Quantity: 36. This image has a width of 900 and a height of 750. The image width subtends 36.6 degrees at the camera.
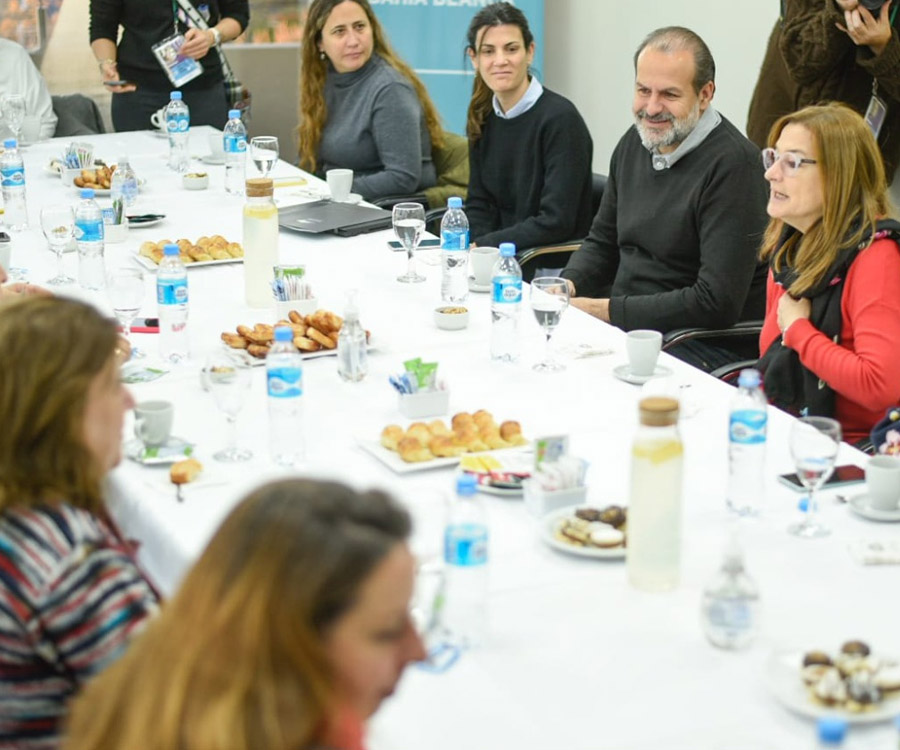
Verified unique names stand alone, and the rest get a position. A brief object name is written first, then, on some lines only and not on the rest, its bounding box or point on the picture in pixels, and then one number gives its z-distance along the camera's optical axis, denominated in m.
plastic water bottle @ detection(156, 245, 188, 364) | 2.64
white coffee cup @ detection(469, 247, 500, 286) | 3.20
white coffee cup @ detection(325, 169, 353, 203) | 4.11
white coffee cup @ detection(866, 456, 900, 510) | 1.92
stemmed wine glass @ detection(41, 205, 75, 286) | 3.26
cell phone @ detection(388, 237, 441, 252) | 3.61
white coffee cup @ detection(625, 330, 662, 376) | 2.54
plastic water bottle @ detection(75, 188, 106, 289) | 3.15
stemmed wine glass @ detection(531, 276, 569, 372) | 2.56
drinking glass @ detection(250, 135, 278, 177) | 4.30
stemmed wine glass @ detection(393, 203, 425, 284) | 3.26
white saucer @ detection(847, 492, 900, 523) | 1.92
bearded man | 3.33
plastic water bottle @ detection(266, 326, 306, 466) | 2.12
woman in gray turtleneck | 4.75
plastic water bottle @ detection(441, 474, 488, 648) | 1.59
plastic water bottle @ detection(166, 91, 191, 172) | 4.64
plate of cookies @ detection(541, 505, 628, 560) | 1.81
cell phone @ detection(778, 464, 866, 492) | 2.05
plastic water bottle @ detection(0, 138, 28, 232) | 3.80
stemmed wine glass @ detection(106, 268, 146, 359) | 2.80
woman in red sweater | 2.62
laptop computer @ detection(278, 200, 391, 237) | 3.75
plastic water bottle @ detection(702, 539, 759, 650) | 1.55
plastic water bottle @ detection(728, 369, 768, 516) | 1.93
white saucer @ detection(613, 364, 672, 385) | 2.54
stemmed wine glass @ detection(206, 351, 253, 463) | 2.12
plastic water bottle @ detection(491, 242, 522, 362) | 2.63
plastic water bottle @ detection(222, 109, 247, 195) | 4.34
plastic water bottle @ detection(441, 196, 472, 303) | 3.07
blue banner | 6.12
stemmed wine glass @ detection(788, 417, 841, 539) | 1.87
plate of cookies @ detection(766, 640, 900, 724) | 1.41
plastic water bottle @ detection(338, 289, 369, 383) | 2.49
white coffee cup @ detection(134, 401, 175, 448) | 2.17
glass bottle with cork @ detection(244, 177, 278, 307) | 3.04
